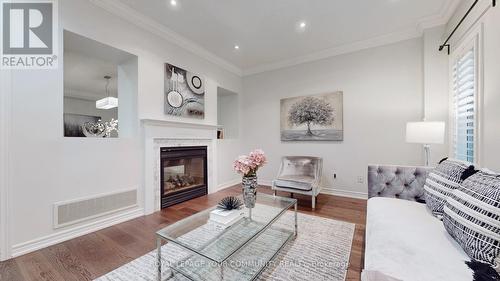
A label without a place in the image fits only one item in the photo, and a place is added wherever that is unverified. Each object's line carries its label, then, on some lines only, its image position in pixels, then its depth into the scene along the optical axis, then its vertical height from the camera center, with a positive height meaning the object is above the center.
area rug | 1.54 -1.06
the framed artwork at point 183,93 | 3.21 +0.83
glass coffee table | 1.37 -0.77
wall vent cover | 2.11 -0.79
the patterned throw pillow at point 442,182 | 1.48 -0.34
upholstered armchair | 3.07 -0.63
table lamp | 2.24 +0.08
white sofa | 0.93 -0.61
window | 2.10 +0.43
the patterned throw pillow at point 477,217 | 0.95 -0.42
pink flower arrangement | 1.87 -0.22
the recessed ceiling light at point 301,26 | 2.94 +1.75
